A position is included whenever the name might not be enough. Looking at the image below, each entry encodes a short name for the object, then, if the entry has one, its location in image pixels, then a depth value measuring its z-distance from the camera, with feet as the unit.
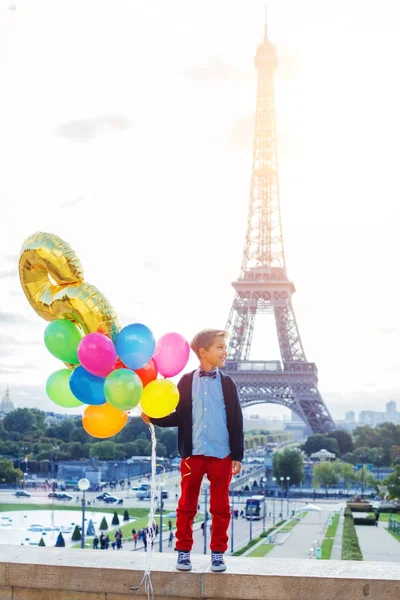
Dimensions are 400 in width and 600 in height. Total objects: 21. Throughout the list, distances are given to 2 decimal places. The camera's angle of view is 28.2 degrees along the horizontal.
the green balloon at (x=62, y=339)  18.62
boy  18.34
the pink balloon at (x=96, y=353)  17.63
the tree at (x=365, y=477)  195.15
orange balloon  18.58
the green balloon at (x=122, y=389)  17.46
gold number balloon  18.78
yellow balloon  18.11
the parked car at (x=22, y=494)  165.64
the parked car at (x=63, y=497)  163.12
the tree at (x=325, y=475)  198.29
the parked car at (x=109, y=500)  159.62
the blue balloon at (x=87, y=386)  18.16
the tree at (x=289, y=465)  198.59
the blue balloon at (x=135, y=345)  17.85
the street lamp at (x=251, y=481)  211.49
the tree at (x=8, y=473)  185.98
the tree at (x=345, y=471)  199.11
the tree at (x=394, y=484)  144.78
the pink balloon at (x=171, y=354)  18.70
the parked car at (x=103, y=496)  160.93
